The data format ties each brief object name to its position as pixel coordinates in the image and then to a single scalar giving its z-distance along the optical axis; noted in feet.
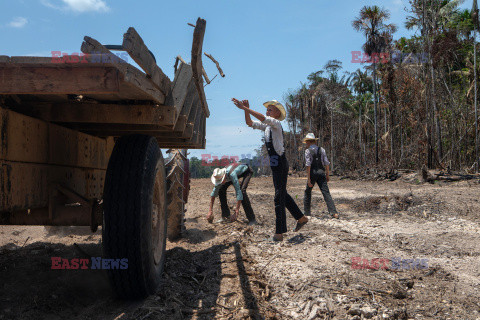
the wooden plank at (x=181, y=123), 10.92
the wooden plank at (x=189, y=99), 11.46
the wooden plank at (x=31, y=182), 7.56
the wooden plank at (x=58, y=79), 6.86
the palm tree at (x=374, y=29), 88.69
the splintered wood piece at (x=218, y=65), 13.80
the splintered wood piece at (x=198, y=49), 8.01
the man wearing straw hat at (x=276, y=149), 16.33
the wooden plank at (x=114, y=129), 10.91
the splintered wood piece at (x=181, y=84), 9.98
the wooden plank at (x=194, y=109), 13.04
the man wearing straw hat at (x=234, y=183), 24.99
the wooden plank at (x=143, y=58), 6.65
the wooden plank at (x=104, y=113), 9.33
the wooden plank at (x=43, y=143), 7.68
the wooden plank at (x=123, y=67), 6.84
